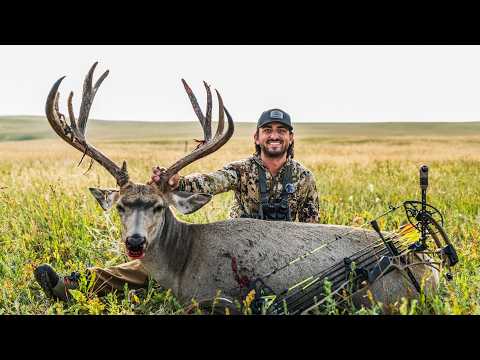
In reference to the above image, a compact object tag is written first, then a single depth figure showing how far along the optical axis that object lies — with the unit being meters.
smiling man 7.01
